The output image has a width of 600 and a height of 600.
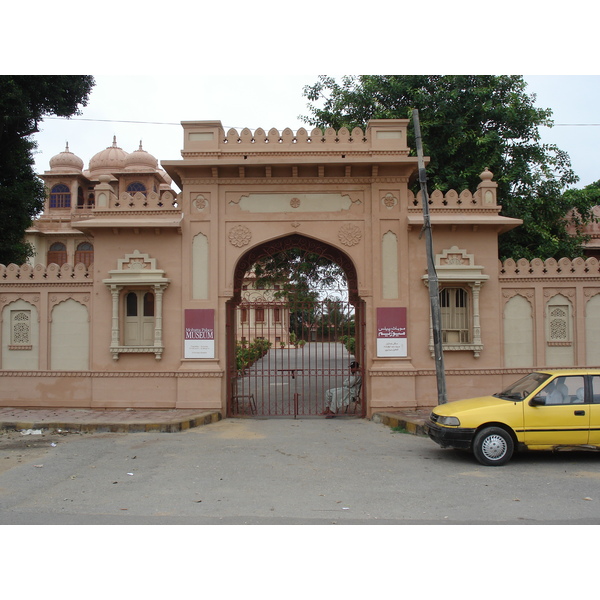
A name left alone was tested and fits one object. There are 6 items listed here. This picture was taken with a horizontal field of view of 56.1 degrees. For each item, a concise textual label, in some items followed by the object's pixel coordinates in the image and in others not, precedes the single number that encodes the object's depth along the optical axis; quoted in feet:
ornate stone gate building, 38.60
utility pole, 33.58
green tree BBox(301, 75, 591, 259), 51.44
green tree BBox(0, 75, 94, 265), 46.47
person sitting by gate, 41.75
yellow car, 25.29
